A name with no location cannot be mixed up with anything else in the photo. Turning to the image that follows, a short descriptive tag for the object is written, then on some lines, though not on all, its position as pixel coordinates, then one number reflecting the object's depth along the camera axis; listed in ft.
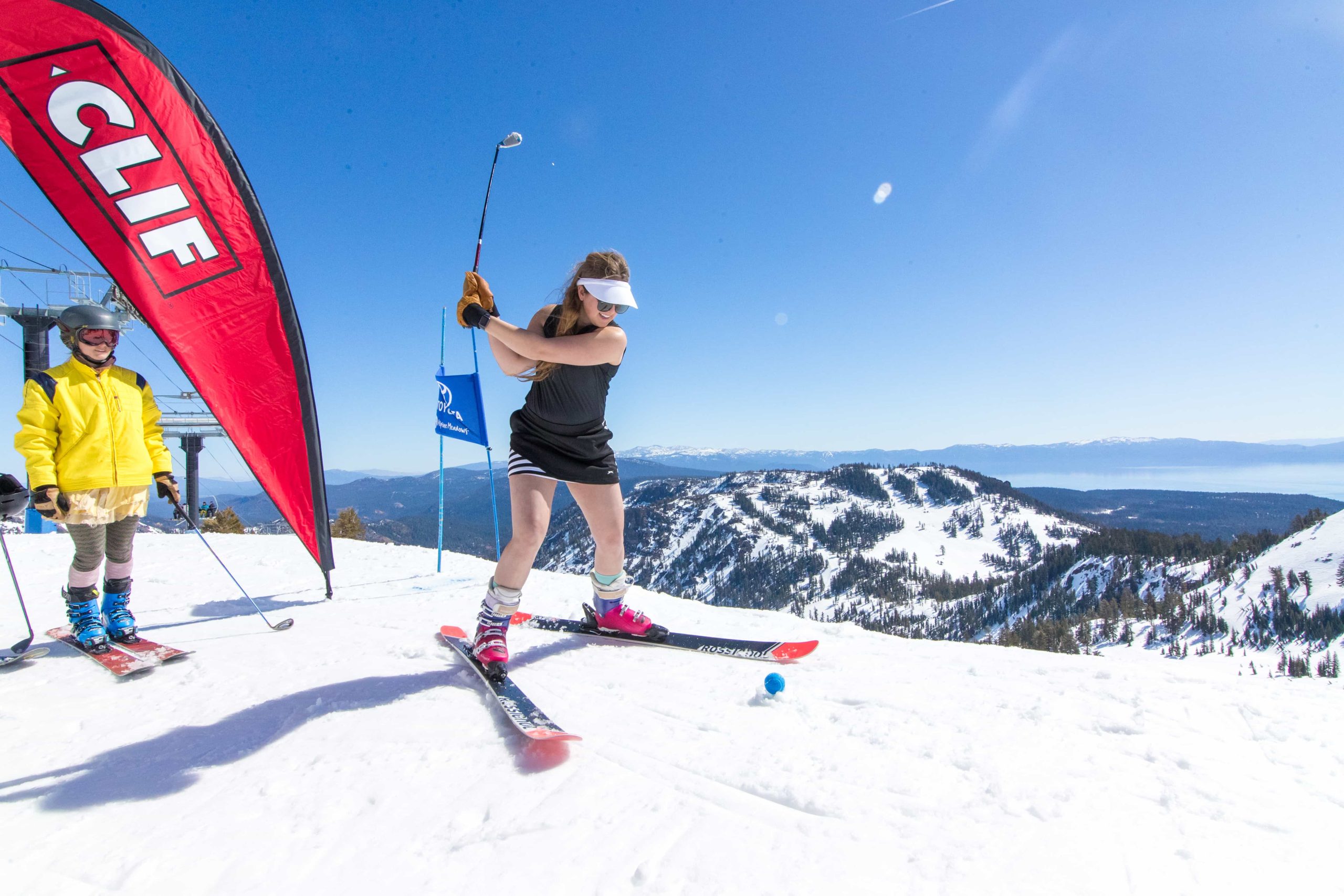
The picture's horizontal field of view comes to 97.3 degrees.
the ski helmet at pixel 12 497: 11.15
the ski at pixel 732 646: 12.01
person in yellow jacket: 11.57
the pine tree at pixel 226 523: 85.97
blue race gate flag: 27.86
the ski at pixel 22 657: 11.52
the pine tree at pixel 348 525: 93.70
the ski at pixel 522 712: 7.85
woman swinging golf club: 10.78
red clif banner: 11.30
